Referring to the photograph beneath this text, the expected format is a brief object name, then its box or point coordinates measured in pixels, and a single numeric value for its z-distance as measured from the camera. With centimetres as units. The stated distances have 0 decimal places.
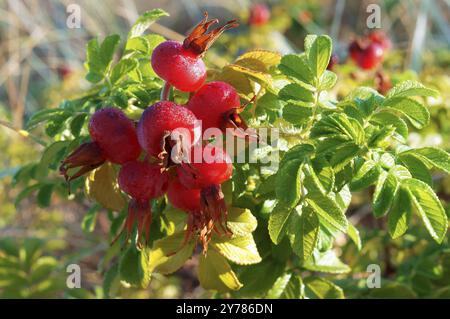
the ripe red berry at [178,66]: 37
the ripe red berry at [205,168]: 36
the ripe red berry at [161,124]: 35
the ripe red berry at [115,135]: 37
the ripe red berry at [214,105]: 36
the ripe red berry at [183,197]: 37
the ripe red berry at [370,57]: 77
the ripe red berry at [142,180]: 36
